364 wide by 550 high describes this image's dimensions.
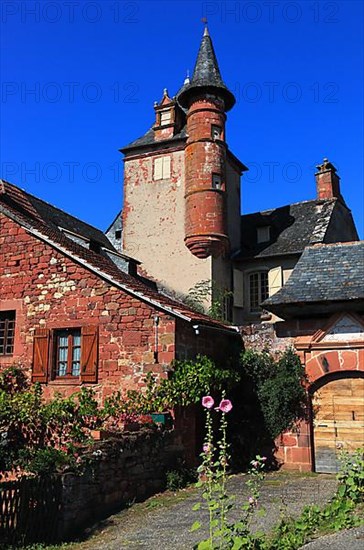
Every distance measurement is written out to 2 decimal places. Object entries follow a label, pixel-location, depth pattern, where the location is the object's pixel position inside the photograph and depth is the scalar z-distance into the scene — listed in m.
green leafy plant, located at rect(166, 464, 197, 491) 10.88
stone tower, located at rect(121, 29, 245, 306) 22.09
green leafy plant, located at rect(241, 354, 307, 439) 13.07
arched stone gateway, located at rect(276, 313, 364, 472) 12.70
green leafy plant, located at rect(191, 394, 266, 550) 5.89
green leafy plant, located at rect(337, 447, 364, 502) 7.92
